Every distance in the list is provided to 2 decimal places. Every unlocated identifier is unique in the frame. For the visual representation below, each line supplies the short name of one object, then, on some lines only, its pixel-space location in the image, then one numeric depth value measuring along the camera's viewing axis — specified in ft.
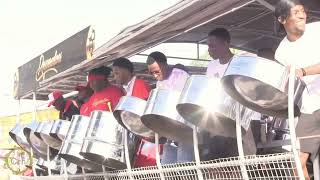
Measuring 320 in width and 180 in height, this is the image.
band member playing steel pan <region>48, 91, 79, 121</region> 17.56
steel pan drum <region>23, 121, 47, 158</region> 17.24
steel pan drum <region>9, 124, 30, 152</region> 19.83
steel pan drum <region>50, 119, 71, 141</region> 15.20
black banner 16.99
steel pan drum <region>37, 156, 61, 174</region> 16.82
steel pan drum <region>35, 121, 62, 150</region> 15.94
